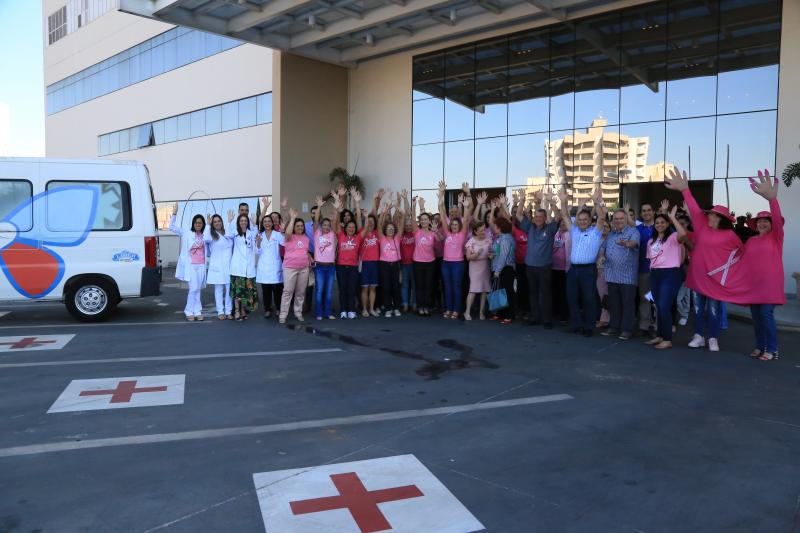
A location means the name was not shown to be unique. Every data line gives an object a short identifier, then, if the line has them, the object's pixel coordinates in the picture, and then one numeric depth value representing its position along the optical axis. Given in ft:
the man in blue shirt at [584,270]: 27.17
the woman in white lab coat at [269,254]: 31.91
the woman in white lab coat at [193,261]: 31.53
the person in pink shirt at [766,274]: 22.85
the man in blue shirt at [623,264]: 26.43
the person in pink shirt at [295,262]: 31.27
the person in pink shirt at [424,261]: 33.37
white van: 28.81
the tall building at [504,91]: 46.03
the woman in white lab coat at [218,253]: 31.94
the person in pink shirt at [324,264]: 31.96
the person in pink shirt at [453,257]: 32.60
